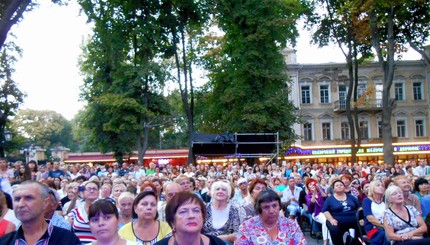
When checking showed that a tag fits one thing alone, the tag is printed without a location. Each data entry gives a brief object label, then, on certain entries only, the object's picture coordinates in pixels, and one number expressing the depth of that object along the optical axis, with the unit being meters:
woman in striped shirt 6.28
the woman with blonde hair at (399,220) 6.59
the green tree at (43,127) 77.81
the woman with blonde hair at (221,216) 6.41
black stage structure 23.61
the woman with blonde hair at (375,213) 7.45
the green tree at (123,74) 29.02
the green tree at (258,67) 31.56
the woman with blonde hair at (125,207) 6.21
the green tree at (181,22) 30.48
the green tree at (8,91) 34.94
